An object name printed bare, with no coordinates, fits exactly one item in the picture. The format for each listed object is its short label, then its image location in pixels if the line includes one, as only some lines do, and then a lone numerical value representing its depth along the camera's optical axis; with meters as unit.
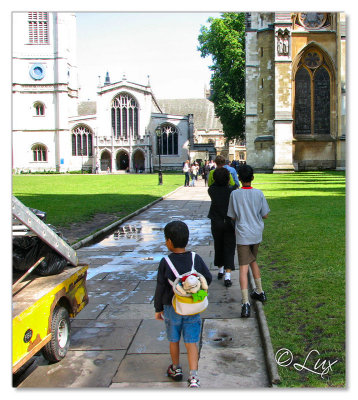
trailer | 3.52
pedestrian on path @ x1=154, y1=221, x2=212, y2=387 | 3.61
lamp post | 30.45
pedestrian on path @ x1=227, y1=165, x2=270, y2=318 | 5.29
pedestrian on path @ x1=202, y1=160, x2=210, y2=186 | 29.38
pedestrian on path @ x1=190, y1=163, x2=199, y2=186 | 28.45
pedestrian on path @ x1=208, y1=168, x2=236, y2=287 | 6.55
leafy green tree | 44.25
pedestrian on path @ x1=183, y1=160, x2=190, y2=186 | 27.63
